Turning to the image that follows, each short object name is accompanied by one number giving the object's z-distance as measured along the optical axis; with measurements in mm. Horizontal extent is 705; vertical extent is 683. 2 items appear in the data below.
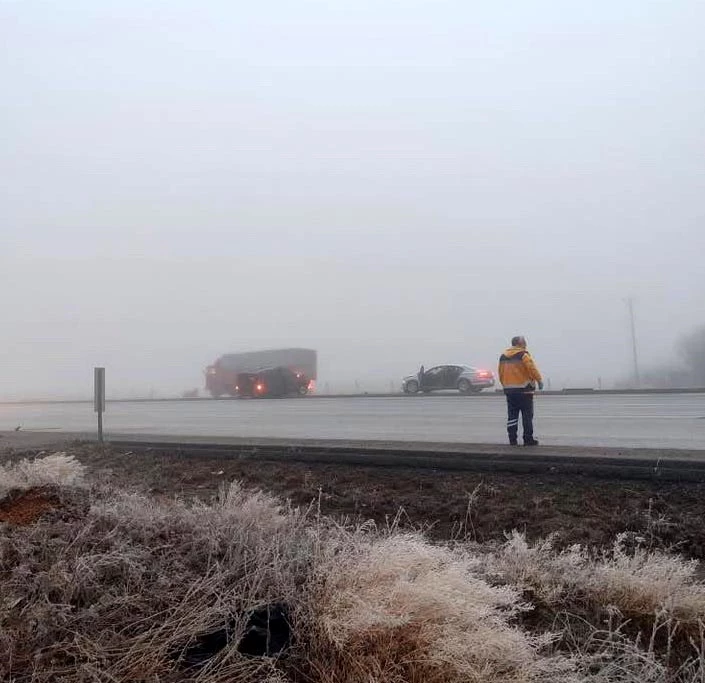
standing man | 11164
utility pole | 51656
